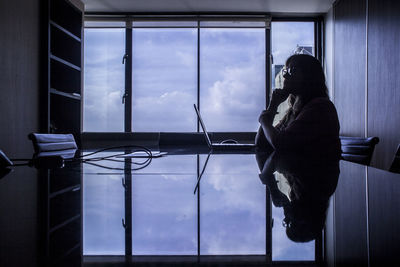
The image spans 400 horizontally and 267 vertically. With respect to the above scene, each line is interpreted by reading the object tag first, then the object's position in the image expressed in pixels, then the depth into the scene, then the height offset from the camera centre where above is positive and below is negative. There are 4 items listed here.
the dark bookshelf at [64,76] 0.73 +0.72
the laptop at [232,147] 2.10 -0.08
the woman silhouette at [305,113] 1.67 +0.13
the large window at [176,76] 4.72 +0.88
